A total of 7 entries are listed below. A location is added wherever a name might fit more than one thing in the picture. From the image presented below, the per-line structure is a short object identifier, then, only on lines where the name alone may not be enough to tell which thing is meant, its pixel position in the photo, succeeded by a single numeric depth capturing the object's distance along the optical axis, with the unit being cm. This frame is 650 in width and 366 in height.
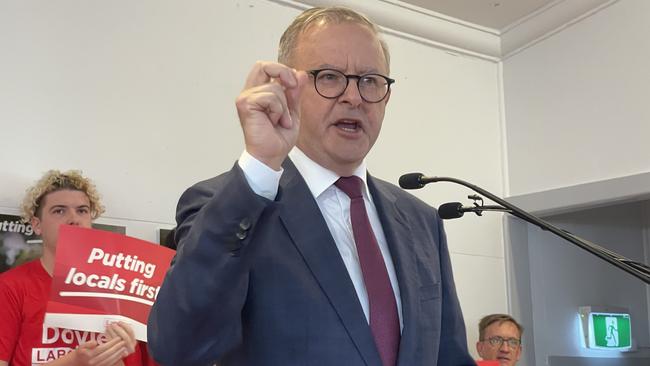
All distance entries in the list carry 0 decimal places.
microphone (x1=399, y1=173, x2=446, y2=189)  182
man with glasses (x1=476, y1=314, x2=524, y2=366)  368
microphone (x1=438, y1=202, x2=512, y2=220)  189
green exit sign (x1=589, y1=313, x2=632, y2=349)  446
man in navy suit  91
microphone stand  142
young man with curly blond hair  220
